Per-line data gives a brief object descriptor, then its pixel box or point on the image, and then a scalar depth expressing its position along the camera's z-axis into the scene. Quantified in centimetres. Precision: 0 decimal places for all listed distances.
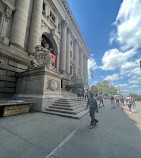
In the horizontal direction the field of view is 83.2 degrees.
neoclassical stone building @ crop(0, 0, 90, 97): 821
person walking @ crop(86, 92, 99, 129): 375
